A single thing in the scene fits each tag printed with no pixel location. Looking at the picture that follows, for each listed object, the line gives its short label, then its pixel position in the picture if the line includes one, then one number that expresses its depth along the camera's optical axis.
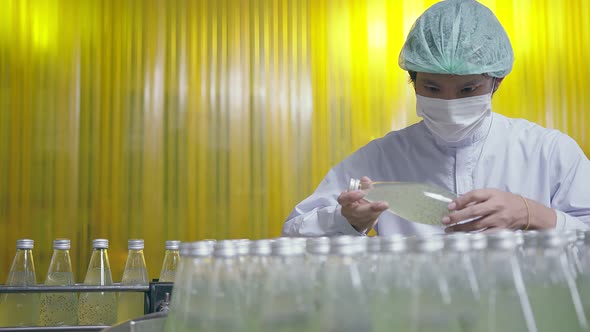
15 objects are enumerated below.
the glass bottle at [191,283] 0.57
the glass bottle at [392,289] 0.50
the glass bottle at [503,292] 0.50
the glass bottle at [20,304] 1.42
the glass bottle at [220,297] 0.55
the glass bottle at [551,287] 0.53
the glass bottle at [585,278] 0.57
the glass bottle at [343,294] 0.51
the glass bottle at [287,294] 0.52
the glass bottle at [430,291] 0.50
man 1.28
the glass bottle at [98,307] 1.43
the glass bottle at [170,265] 1.57
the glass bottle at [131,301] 1.44
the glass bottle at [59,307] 1.39
